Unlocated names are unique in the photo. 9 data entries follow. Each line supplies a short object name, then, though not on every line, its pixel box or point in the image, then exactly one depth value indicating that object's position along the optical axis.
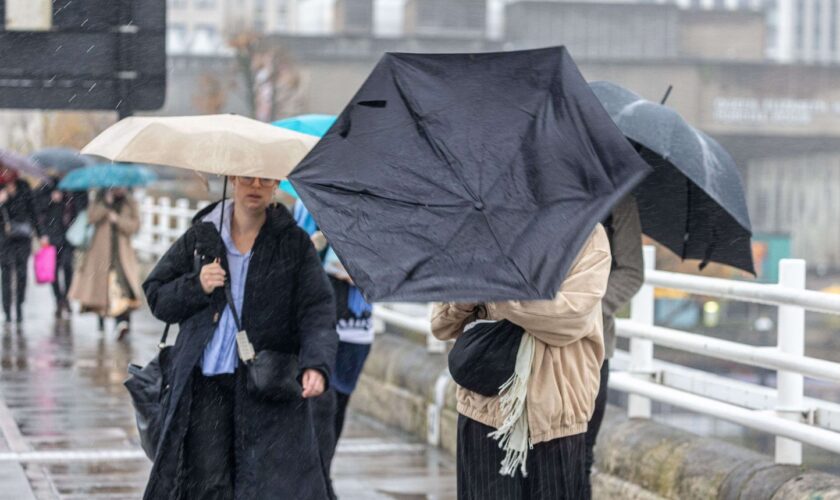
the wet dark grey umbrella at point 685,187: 11.84
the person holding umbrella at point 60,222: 35.69
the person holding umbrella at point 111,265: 31.66
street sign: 14.31
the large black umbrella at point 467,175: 8.61
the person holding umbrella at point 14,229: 33.72
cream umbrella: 11.66
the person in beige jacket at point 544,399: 9.28
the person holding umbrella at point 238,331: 11.55
